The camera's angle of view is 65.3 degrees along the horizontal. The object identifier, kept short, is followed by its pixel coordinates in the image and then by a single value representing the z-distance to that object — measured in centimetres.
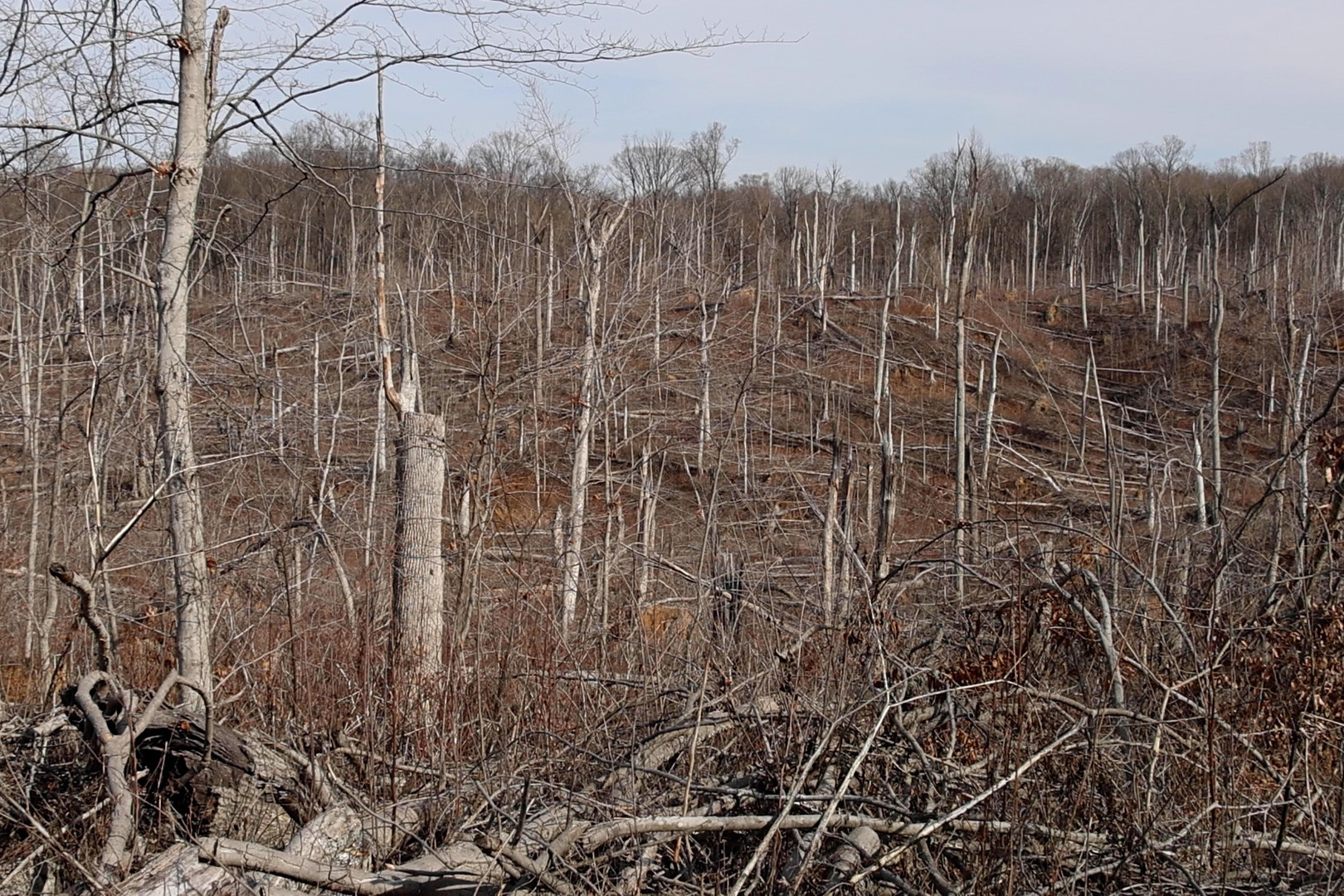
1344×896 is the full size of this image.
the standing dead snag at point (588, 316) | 1092
